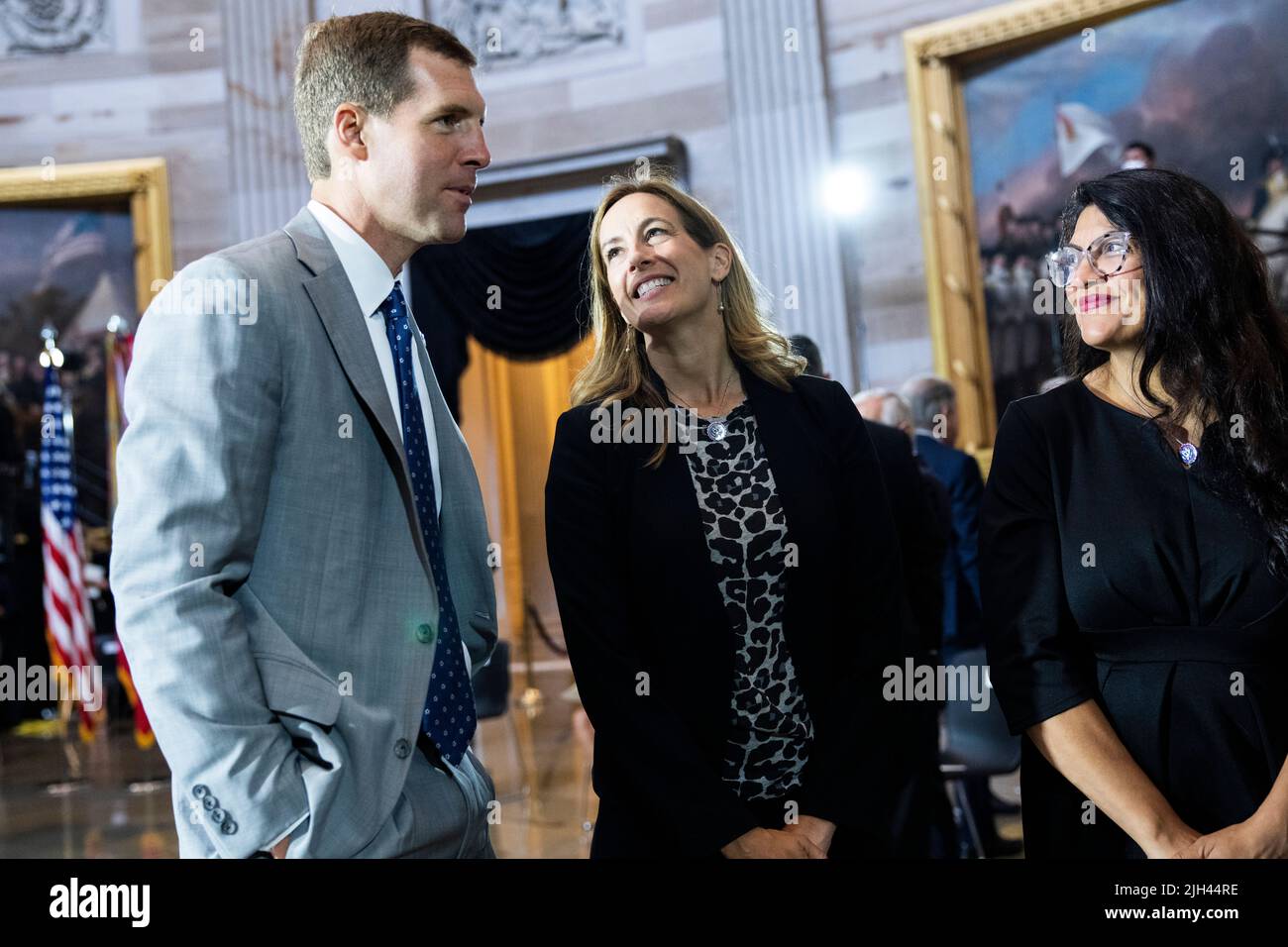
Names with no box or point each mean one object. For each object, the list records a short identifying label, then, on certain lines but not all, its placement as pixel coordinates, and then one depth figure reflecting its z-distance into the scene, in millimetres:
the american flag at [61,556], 7949
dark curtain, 9648
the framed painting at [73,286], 10453
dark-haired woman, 1945
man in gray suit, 1643
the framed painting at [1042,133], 7348
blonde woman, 2072
